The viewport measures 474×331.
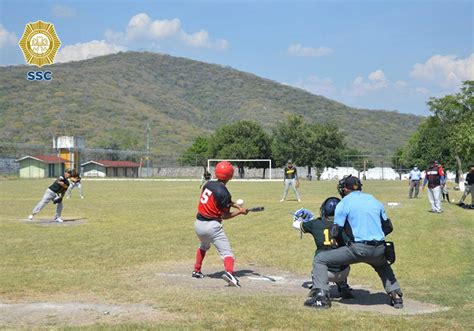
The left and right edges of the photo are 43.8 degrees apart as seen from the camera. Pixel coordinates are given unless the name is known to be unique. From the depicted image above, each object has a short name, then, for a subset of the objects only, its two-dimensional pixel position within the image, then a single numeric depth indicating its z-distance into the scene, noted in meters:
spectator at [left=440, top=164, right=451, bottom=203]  33.05
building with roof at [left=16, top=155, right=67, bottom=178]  86.62
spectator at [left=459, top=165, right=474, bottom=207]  27.34
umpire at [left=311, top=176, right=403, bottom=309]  7.75
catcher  8.23
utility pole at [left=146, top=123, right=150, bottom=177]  102.44
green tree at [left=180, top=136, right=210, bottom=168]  105.11
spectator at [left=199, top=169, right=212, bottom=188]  28.01
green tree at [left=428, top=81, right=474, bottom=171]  78.94
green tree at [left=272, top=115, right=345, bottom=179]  97.38
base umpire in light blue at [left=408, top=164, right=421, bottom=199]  33.53
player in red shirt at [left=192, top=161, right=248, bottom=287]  9.39
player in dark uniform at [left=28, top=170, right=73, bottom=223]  19.09
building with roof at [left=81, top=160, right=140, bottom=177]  97.88
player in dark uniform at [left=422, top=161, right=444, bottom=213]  23.20
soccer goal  94.94
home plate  9.97
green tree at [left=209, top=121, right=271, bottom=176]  97.00
